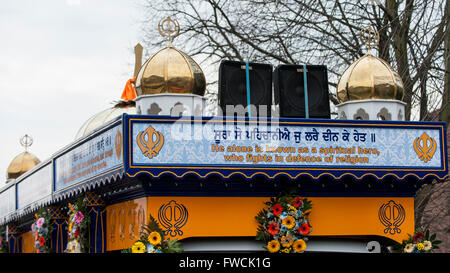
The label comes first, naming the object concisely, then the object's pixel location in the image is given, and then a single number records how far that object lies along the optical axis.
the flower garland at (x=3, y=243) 24.47
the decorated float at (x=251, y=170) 12.21
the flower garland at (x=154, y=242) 11.88
